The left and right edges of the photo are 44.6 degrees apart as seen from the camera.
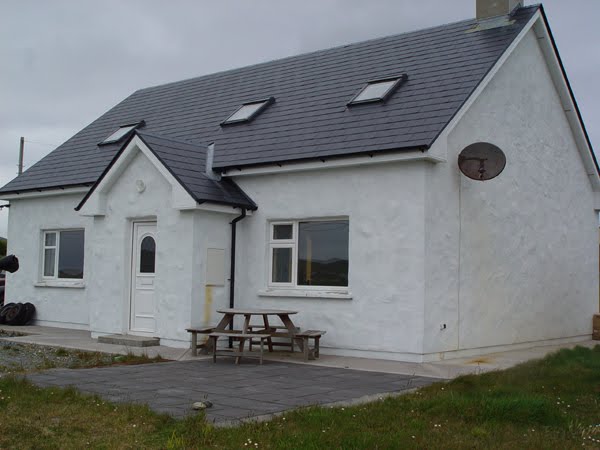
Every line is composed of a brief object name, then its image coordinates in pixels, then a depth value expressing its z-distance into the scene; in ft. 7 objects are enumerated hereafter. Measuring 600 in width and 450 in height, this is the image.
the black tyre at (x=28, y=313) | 61.57
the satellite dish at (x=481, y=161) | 42.24
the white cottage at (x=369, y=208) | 42.32
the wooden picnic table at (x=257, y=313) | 40.75
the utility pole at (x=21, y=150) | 159.63
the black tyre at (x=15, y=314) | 60.85
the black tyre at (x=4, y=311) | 61.36
